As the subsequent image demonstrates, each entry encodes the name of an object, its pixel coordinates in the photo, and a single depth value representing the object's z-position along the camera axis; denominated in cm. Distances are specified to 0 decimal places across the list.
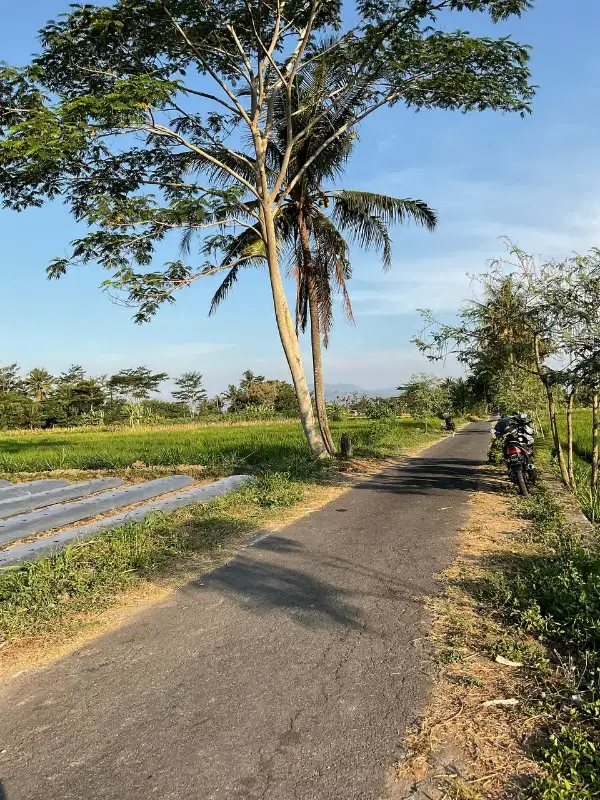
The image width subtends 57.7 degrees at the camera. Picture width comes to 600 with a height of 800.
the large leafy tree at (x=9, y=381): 5316
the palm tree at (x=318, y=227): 1226
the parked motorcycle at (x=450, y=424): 2875
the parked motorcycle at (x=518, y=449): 824
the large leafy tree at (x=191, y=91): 854
